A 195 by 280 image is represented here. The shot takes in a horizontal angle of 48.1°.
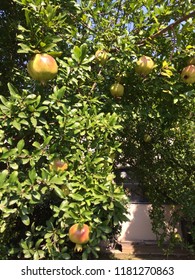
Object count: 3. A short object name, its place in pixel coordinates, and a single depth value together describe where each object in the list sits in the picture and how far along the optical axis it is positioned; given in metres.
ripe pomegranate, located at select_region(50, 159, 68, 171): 1.35
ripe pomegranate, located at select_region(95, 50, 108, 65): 1.71
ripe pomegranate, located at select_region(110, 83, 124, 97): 1.80
